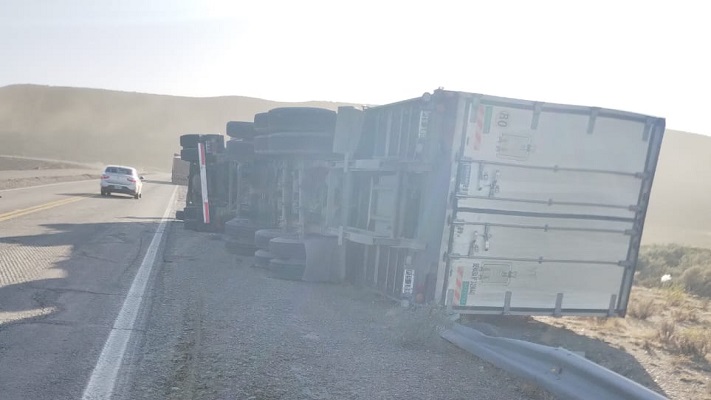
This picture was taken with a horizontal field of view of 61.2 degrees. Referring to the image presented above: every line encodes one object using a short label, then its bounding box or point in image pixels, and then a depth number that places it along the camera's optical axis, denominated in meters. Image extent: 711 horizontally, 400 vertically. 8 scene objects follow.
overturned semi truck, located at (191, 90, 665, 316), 6.78
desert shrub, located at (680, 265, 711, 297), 12.66
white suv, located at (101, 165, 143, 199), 26.55
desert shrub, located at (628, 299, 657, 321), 9.02
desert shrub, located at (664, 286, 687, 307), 10.73
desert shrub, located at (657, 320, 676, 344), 7.01
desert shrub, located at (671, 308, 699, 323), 9.19
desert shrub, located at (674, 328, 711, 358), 6.58
